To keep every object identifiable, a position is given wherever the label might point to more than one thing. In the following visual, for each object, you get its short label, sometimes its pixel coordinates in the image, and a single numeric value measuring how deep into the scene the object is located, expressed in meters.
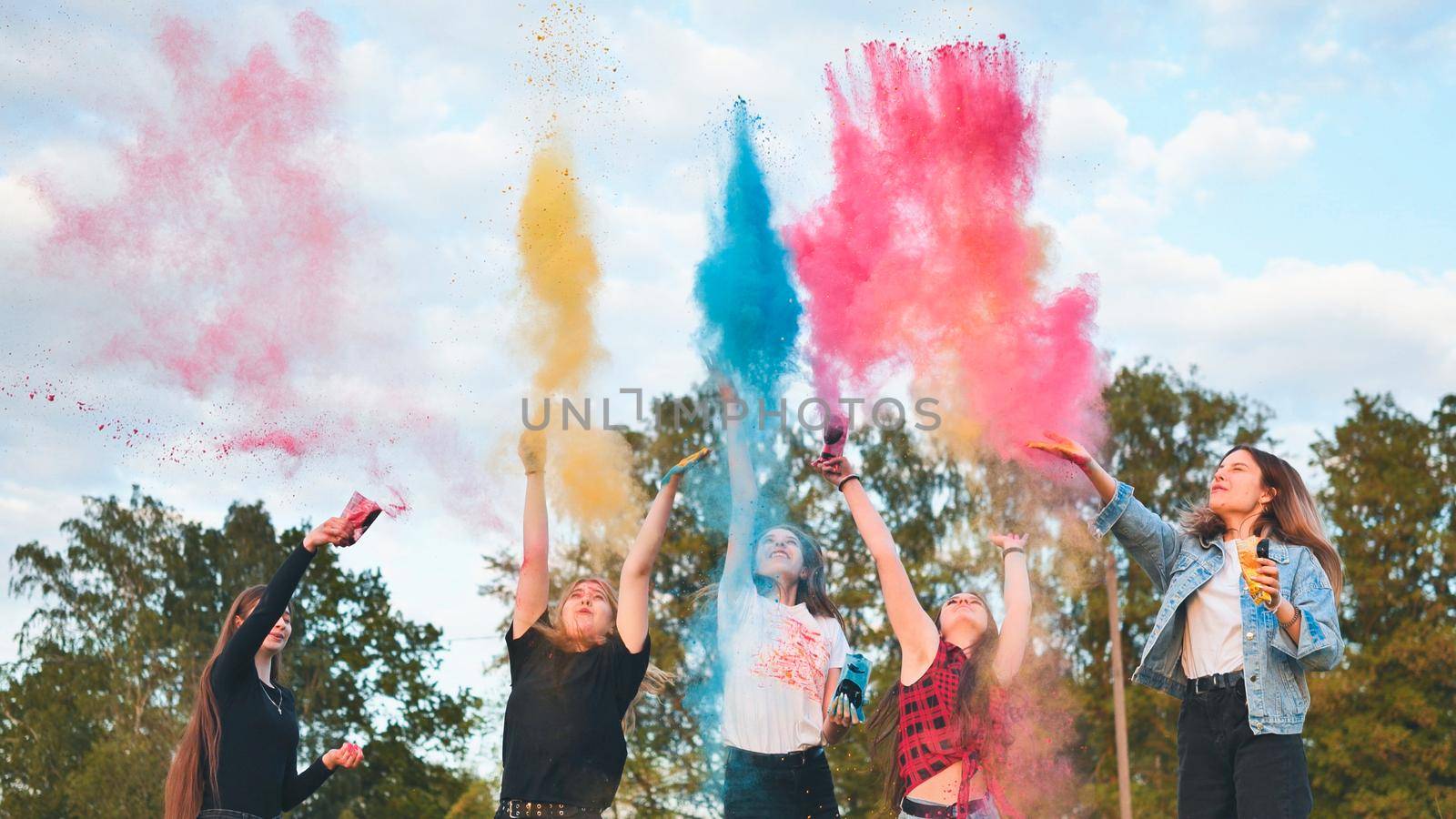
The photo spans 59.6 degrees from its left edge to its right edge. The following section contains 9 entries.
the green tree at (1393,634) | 23.64
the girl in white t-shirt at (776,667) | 6.27
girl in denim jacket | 5.14
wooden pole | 22.59
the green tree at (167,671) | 26.06
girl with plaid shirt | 5.60
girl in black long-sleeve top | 5.57
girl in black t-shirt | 5.13
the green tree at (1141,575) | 23.83
